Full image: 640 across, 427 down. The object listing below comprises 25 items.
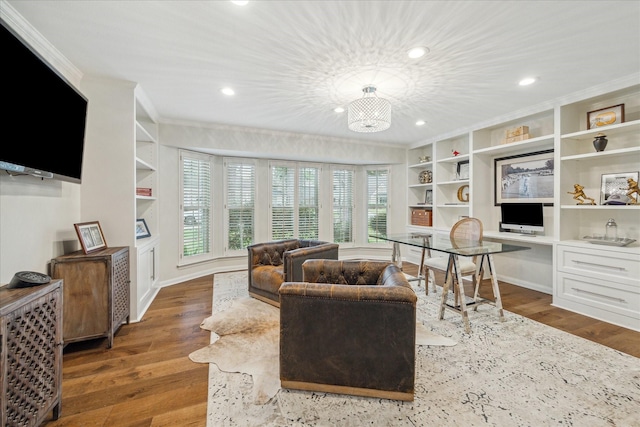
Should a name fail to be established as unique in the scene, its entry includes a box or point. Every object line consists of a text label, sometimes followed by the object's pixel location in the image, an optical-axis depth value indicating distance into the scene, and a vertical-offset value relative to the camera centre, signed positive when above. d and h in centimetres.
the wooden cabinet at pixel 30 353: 130 -74
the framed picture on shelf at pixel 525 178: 392 +50
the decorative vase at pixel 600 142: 310 +77
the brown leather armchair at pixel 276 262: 325 -66
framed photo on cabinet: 244 -22
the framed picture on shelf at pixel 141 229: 380 -23
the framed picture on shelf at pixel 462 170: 493 +75
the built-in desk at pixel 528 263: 394 -83
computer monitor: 388 -9
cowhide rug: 203 -120
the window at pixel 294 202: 562 +21
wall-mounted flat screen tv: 158 +67
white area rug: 164 -124
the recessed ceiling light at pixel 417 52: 226 +135
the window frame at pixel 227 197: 519 +29
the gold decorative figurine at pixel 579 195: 329 +18
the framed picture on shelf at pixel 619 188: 298 +24
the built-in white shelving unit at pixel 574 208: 293 +3
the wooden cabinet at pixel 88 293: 233 -70
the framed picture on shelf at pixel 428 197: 580 +30
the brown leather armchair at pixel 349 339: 171 -81
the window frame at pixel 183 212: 453 +1
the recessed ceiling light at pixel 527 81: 287 +138
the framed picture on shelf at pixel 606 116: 309 +110
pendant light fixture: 277 +101
